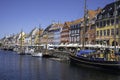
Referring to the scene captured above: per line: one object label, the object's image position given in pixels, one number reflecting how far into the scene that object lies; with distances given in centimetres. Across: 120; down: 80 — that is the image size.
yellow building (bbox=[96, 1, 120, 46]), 2779
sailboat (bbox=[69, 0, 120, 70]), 1664
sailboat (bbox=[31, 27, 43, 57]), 3320
